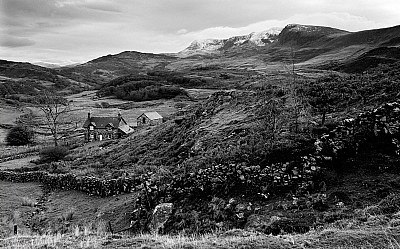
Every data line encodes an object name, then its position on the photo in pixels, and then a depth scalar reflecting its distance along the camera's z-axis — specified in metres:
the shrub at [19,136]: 67.25
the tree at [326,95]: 24.97
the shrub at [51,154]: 45.97
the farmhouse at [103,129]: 65.12
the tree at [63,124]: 82.50
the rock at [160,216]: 16.21
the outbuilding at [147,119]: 73.44
